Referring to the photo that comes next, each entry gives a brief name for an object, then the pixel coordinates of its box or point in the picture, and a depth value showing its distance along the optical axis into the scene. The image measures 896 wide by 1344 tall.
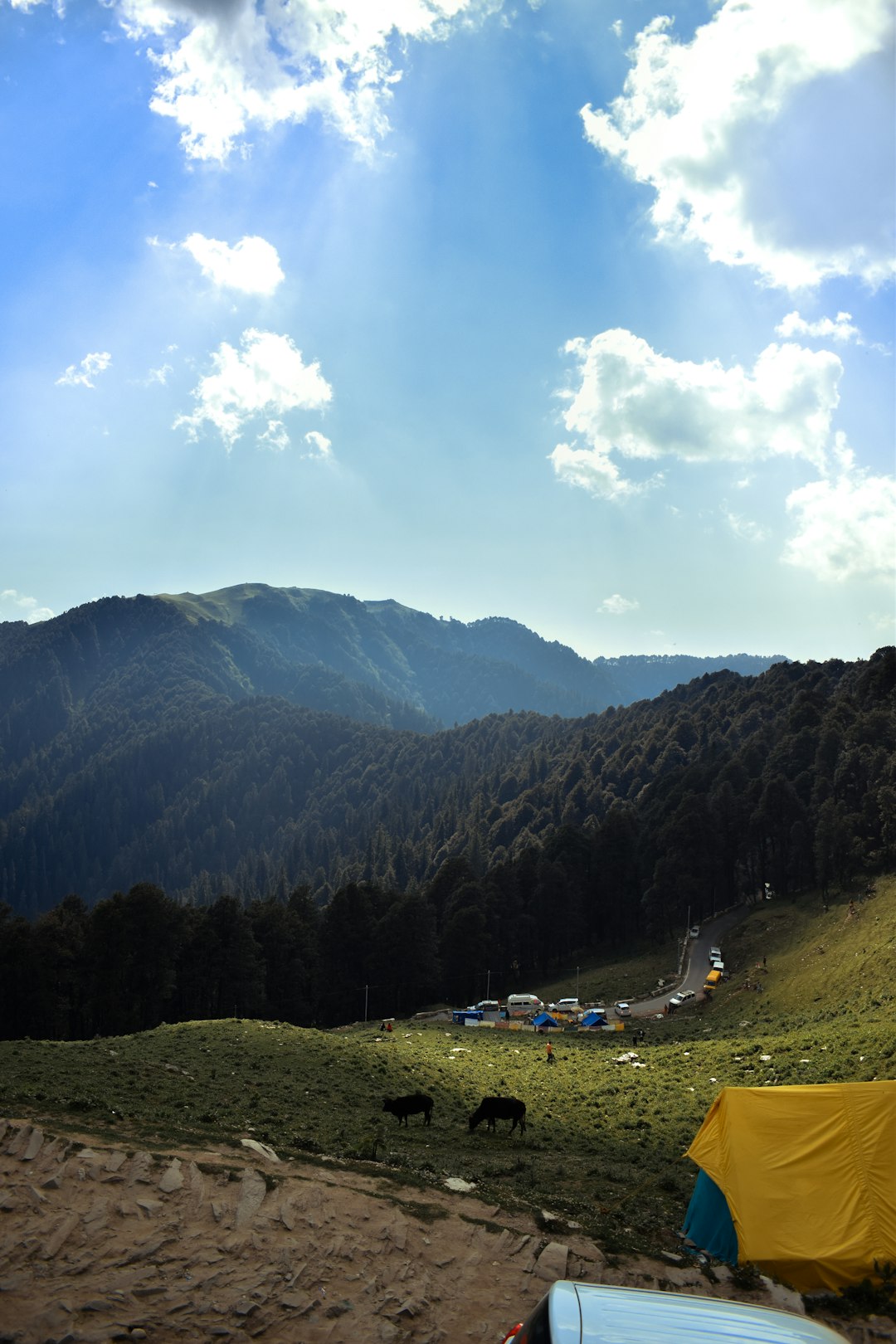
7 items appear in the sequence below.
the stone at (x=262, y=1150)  17.90
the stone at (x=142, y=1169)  15.24
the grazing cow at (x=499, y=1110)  26.61
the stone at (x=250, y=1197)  14.36
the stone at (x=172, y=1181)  15.02
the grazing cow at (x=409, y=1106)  27.12
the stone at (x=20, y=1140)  15.67
